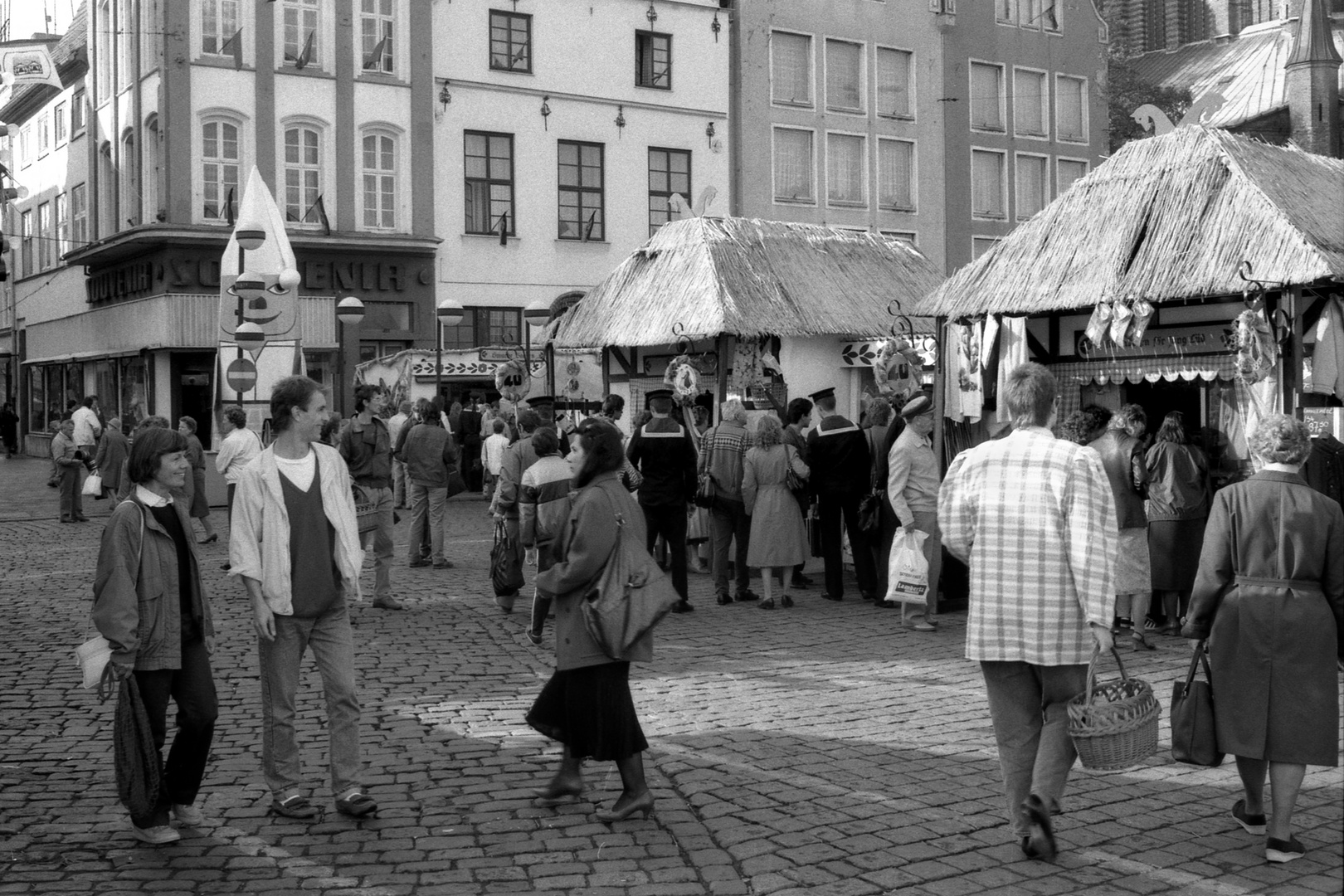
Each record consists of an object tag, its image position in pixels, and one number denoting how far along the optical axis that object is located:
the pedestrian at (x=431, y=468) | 14.41
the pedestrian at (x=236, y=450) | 14.70
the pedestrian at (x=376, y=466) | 12.03
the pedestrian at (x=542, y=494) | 10.20
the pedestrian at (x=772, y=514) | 12.49
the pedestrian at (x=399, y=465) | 21.59
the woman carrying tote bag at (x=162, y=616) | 5.75
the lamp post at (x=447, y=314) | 26.69
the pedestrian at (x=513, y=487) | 11.70
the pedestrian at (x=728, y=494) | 12.88
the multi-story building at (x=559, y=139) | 33.78
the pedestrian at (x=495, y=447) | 20.08
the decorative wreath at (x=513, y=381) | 23.72
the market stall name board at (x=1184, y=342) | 11.25
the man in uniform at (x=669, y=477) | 12.14
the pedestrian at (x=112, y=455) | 19.66
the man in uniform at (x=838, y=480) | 12.78
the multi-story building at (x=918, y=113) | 37.81
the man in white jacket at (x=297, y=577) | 6.06
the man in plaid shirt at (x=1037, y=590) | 5.46
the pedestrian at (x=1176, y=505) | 10.48
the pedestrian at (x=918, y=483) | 11.64
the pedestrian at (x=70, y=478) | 21.31
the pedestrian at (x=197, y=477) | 17.22
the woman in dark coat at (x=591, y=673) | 6.08
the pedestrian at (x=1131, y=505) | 10.48
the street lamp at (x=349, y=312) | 27.41
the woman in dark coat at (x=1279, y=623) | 5.48
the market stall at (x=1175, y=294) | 10.42
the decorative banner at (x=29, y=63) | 19.38
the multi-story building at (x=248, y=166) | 31.02
